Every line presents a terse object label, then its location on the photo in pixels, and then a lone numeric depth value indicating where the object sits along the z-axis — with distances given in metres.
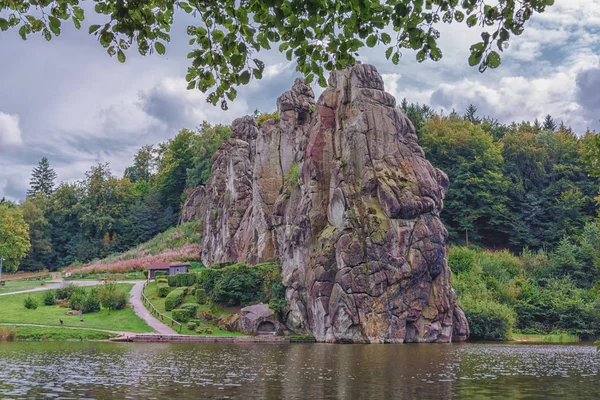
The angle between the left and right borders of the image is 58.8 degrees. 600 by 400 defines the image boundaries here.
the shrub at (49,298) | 55.62
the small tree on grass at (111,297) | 51.50
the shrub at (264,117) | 77.46
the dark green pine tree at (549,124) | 101.69
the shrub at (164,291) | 56.47
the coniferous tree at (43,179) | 133.38
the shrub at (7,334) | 41.03
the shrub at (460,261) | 57.81
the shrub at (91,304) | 51.69
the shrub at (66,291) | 56.83
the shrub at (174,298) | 51.38
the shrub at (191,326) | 45.31
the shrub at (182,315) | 47.47
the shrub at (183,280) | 58.44
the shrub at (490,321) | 46.38
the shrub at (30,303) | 52.28
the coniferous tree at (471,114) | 98.53
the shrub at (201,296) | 52.00
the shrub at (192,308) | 48.34
